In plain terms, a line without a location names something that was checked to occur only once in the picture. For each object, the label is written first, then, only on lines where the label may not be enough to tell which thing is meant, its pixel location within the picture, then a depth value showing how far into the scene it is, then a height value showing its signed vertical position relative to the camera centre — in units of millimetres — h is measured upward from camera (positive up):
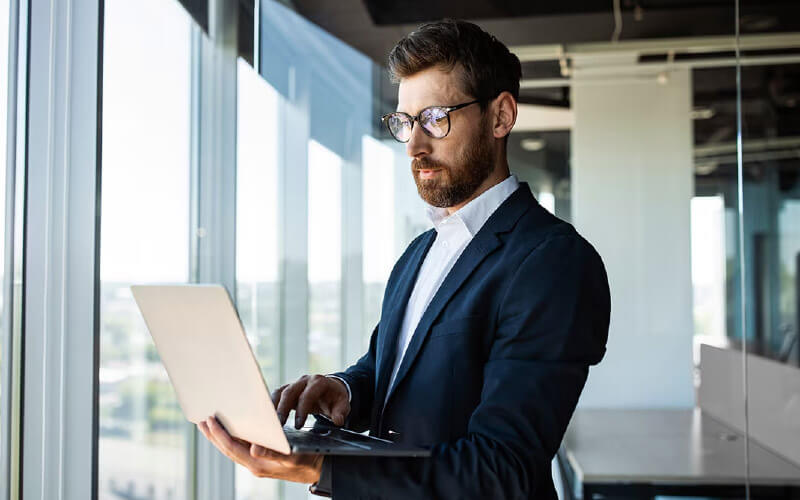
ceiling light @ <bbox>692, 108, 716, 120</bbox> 4621 +1009
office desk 3119 -800
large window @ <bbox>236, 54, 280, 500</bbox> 3141 +227
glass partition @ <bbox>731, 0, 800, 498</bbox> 4020 +489
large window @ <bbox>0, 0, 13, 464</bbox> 1860 +410
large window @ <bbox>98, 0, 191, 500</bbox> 2258 +178
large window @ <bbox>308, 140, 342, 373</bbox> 3463 +103
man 1137 -75
